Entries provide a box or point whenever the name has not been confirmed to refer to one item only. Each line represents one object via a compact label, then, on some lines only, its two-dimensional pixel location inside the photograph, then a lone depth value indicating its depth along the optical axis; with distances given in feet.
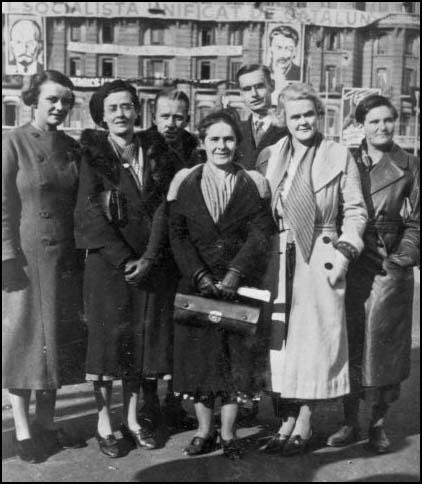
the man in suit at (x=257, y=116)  12.62
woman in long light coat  11.59
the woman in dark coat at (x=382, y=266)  12.12
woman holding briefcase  11.36
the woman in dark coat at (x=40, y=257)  11.56
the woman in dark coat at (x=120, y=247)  11.58
